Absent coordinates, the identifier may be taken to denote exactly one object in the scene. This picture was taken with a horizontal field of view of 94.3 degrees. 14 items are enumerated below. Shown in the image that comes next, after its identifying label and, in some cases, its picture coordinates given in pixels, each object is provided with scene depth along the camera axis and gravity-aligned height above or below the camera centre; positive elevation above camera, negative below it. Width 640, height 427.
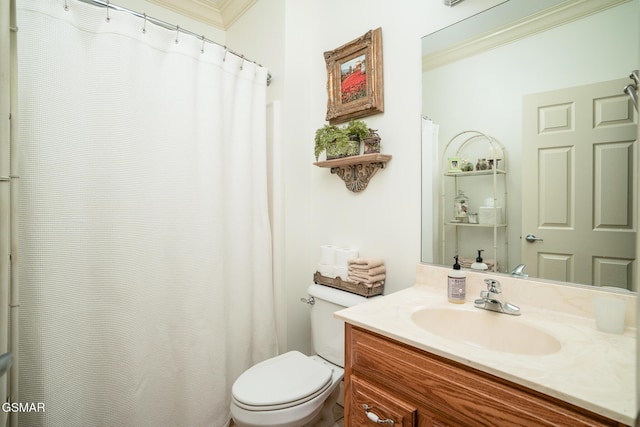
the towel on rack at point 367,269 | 1.46 -0.30
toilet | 1.12 -0.72
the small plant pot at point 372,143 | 1.51 +0.34
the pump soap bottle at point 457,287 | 1.15 -0.31
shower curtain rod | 1.18 +0.84
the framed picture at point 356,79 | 1.52 +0.71
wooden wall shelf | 1.49 +0.23
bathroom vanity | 0.62 -0.39
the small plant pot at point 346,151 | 1.57 +0.31
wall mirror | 0.92 +0.31
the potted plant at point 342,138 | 1.55 +0.38
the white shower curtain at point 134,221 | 1.09 -0.04
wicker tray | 1.45 -0.40
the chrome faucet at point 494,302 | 1.02 -0.34
